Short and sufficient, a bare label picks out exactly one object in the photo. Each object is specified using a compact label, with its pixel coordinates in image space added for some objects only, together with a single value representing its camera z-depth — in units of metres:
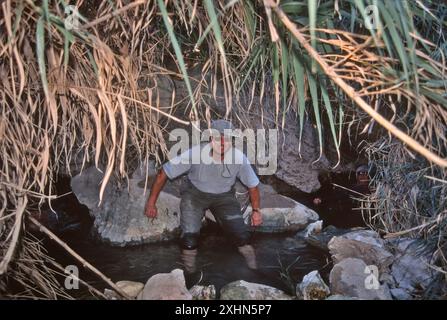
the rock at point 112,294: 2.17
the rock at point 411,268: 2.55
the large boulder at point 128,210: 4.13
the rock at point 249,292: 2.81
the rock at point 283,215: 4.63
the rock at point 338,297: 2.56
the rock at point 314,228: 4.35
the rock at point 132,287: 2.91
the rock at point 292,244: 4.13
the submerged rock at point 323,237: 4.06
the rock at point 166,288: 2.66
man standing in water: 3.81
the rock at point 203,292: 2.84
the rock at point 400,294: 2.55
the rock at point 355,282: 2.69
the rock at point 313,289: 2.84
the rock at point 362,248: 3.21
